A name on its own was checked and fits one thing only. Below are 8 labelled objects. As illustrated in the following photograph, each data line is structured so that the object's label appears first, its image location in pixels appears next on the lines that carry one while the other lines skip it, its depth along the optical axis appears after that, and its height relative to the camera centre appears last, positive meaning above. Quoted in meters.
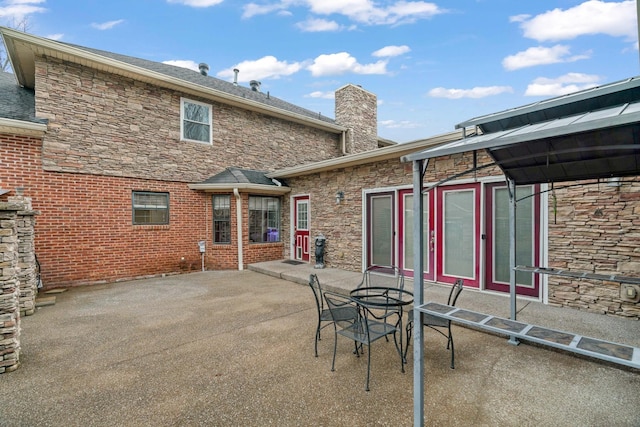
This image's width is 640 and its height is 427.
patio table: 2.76 -0.93
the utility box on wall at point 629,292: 3.87 -1.12
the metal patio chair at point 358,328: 2.78 -1.24
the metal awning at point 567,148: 1.59 +0.53
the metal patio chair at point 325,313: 3.29 -1.28
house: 4.54 +0.37
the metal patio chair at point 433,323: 2.96 -1.24
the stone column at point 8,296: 2.89 -0.85
